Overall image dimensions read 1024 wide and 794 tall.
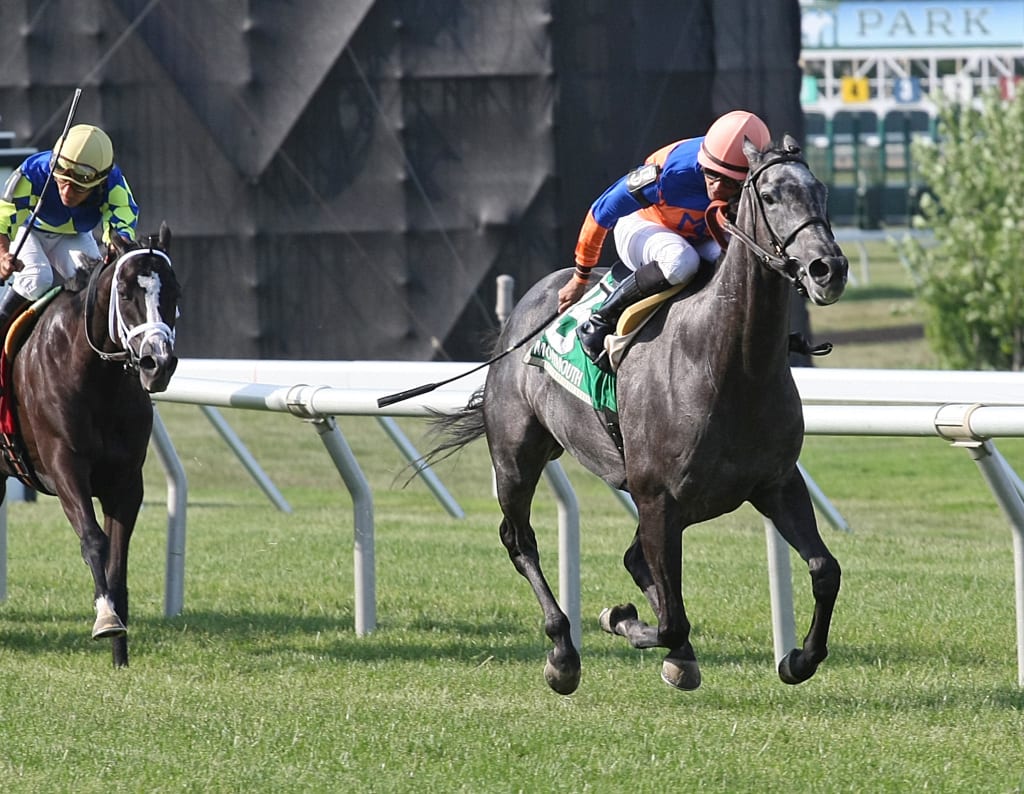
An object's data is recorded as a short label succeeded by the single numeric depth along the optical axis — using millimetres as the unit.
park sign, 114812
